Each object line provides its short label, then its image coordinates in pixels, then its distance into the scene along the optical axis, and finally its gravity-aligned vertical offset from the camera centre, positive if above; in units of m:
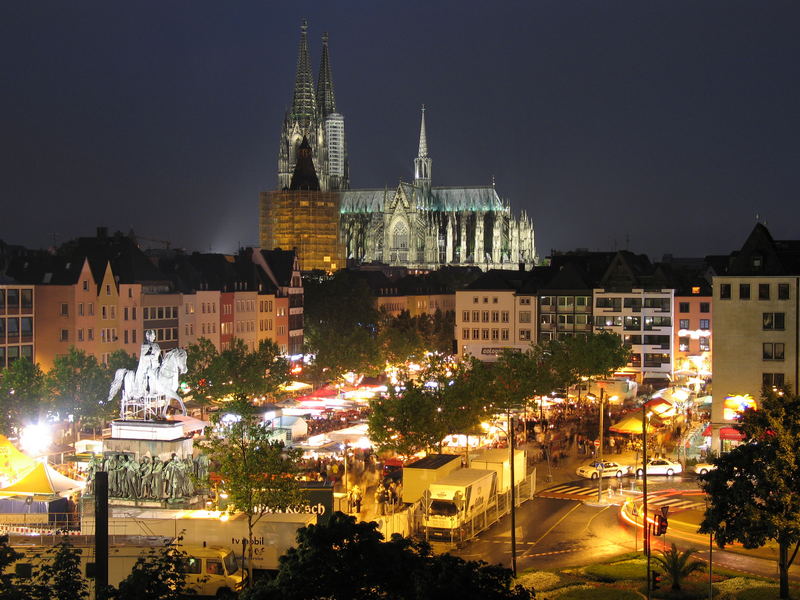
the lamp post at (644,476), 32.36 -5.32
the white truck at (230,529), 34.59 -6.57
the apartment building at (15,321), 76.75 -0.92
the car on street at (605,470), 53.34 -7.36
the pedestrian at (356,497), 43.28 -7.11
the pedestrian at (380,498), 44.31 -7.32
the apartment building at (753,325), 57.84 -0.87
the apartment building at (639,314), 101.25 -0.57
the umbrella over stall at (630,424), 61.16 -6.07
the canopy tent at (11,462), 44.38 -5.96
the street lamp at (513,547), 34.44 -7.04
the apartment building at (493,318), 111.62 -1.00
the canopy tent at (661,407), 68.06 -5.81
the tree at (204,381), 69.06 -4.34
